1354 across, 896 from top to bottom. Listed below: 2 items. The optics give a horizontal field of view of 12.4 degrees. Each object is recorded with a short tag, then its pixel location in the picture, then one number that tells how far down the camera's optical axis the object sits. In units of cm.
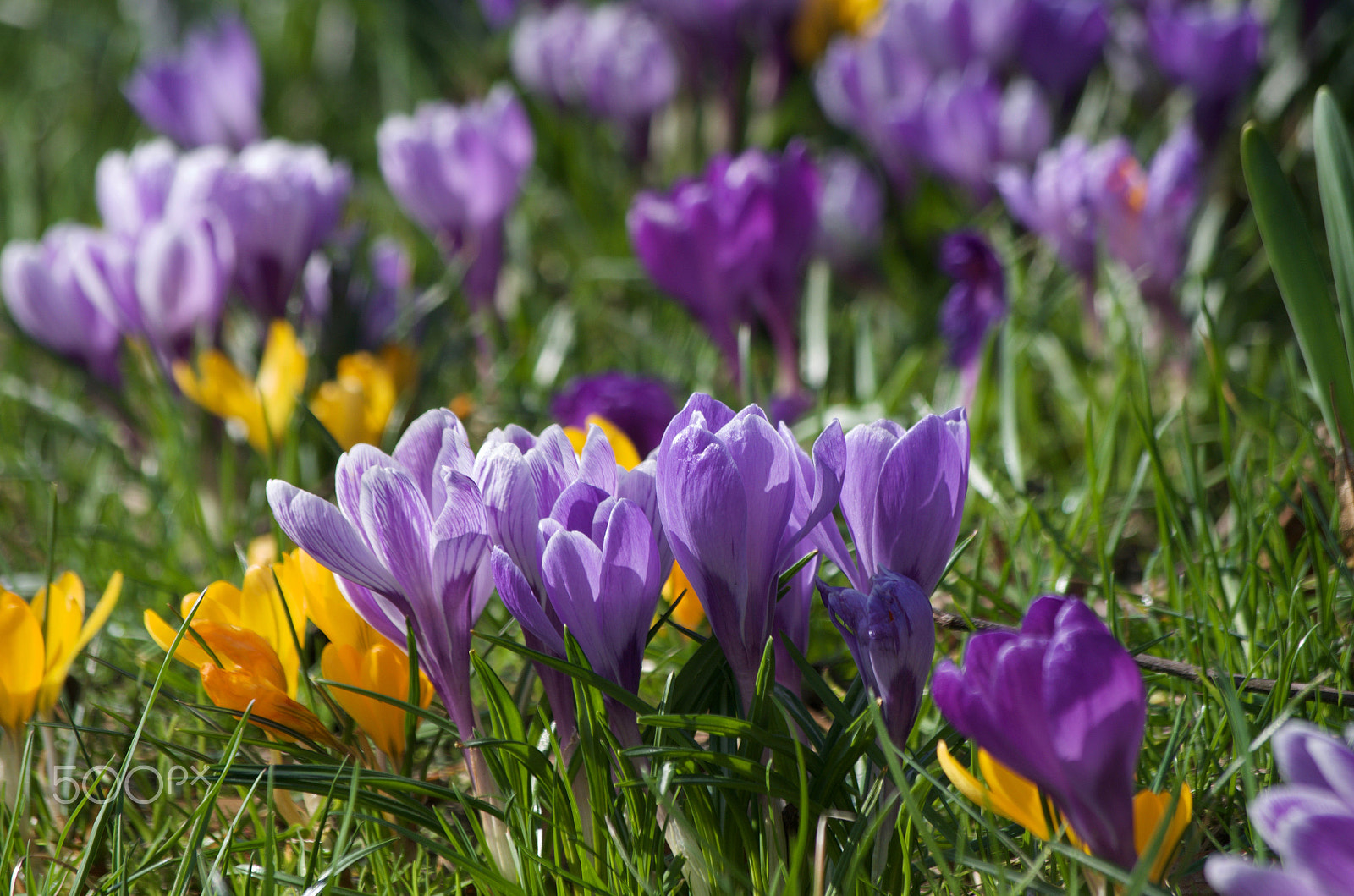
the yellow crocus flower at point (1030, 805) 100
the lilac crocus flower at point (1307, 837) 96
